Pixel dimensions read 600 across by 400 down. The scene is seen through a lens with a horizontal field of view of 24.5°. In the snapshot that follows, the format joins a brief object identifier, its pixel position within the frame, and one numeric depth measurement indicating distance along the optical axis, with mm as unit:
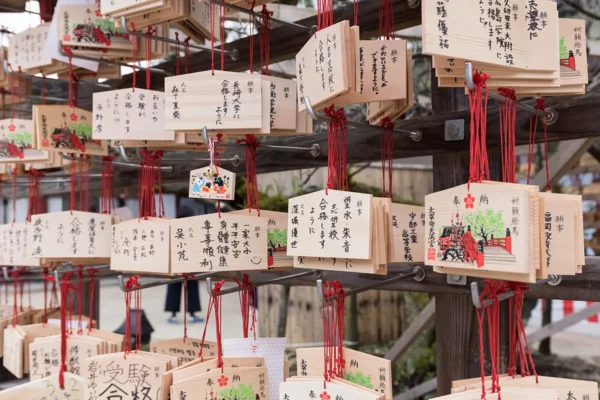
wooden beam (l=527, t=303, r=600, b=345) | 3102
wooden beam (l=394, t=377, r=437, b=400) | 3346
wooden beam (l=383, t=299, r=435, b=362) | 2773
